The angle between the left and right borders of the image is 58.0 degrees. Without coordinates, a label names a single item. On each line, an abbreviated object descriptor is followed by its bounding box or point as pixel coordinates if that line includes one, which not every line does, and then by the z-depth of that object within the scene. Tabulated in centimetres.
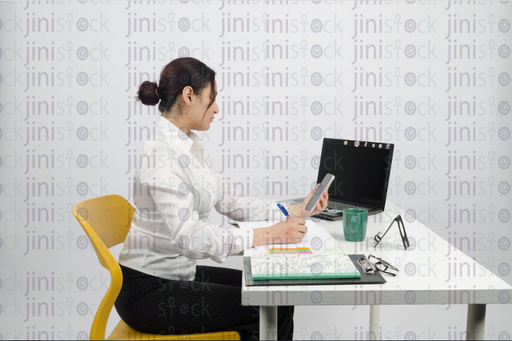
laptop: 176
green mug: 133
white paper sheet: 125
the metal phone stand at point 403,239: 128
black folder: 100
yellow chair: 117
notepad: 102
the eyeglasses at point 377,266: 107
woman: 122
